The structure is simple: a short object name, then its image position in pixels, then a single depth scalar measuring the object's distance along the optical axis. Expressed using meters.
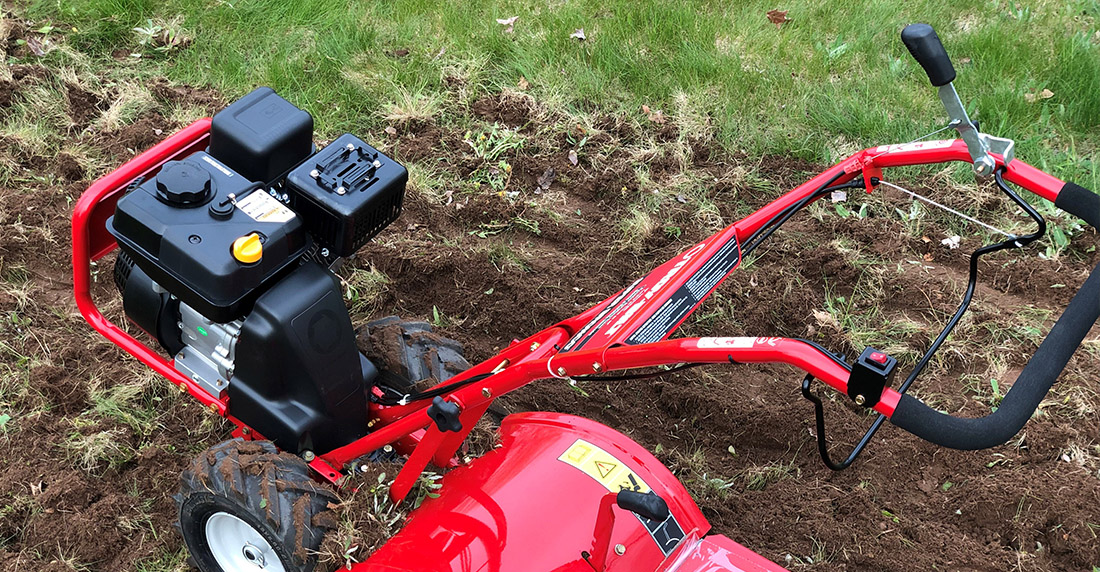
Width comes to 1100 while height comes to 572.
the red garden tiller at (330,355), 2.45
